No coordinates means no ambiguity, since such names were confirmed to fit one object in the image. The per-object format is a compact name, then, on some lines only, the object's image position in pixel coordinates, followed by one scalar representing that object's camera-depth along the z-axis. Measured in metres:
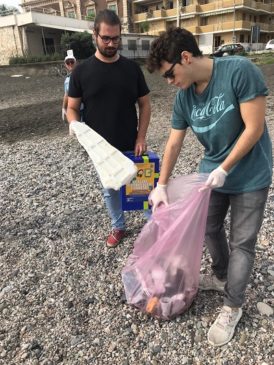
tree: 30.15
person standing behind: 5.57
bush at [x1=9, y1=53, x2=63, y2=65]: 24.28
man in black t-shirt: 2.43
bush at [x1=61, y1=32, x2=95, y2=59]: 25.25
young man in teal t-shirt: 1.58
